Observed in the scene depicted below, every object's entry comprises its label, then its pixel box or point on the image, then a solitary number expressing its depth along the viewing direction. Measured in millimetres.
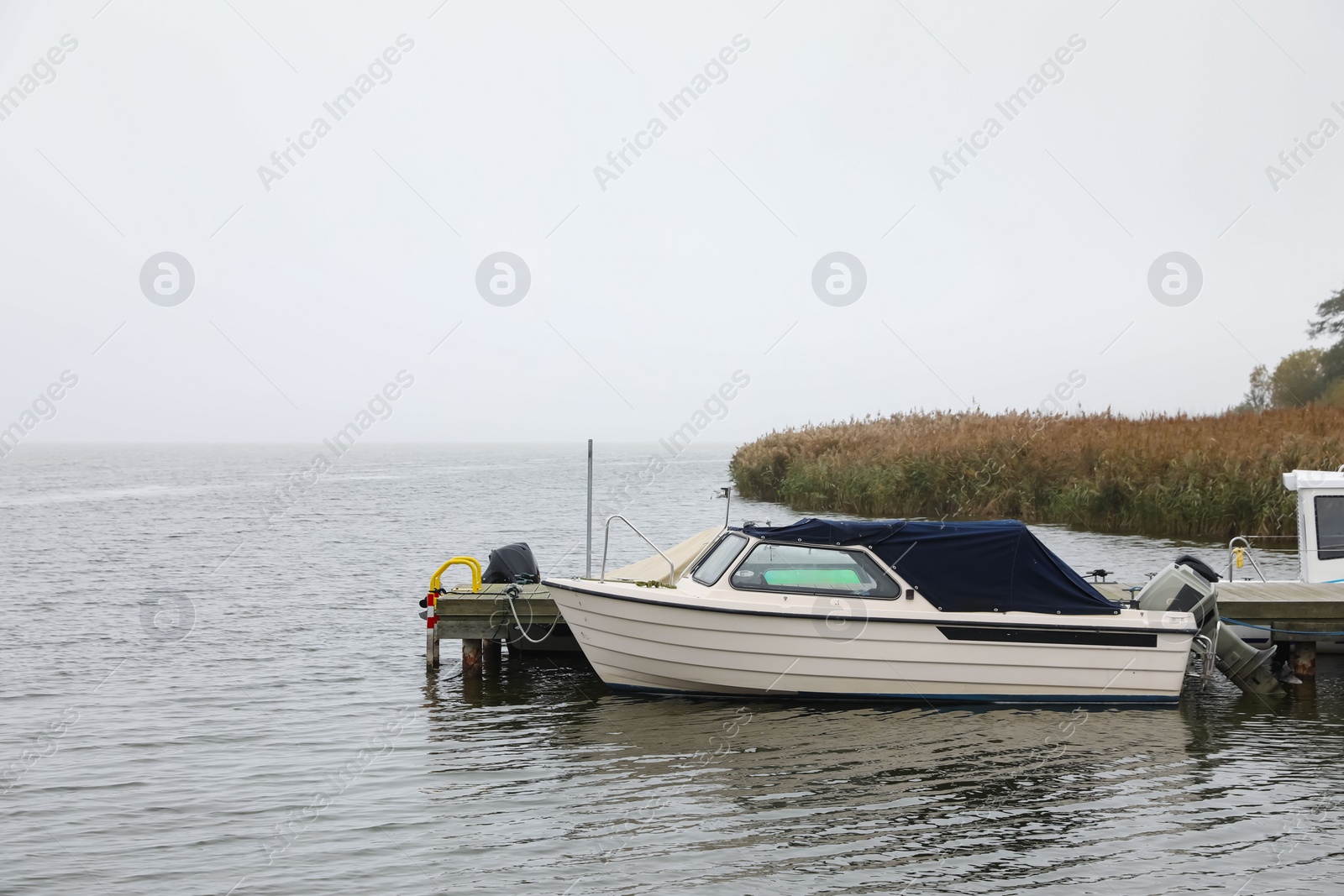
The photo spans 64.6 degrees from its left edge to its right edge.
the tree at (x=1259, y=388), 70875
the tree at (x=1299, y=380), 64000
